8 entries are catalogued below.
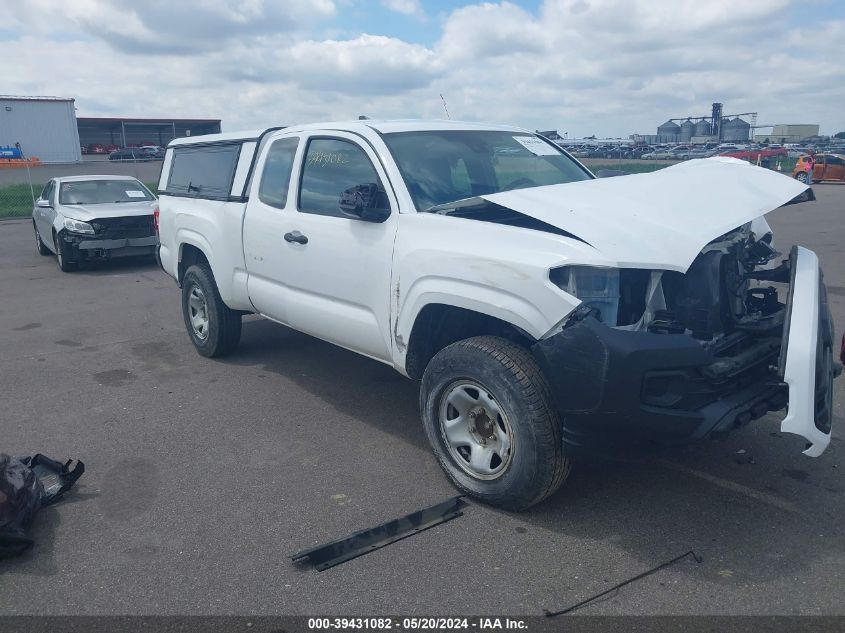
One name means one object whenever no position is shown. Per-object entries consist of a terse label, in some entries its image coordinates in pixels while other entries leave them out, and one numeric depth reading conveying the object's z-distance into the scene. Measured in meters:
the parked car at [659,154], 49.17
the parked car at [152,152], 53.01
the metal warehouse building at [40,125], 49.84
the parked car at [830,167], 33.31
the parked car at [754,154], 31.83
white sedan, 11.99
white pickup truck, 3.36
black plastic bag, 3.50
